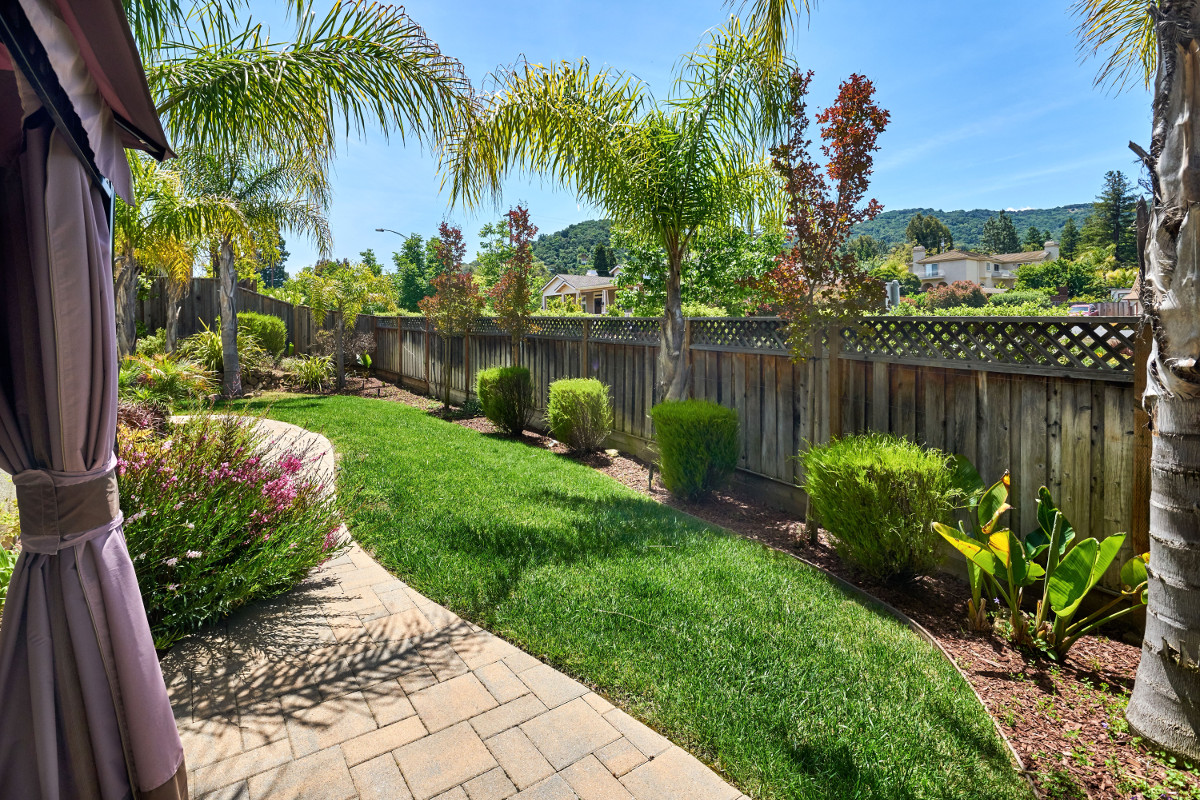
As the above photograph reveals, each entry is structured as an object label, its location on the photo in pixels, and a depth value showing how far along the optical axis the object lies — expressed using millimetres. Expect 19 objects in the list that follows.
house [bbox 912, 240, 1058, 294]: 59344
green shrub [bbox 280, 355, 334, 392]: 12742
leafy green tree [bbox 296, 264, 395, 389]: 12922
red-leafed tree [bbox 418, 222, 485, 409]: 10562
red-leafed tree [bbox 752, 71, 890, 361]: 4094
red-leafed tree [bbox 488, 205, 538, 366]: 9148
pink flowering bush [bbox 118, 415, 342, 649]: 2713
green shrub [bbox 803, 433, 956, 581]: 3396
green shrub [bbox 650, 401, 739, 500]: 5344
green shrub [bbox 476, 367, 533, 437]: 8414
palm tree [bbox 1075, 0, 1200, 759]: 2189
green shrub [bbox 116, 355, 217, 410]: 6816
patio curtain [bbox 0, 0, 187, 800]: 1618
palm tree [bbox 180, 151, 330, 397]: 11375
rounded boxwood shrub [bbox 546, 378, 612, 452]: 7117
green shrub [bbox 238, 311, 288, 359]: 14234
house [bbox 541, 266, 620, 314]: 42969
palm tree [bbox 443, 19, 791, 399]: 5605
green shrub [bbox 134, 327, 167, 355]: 12253
